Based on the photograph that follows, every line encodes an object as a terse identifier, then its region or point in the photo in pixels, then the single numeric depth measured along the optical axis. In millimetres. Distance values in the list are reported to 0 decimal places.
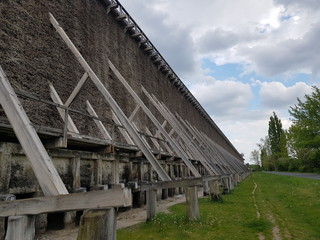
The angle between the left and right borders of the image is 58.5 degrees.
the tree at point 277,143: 62125
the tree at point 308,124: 34062
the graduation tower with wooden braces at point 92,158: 3156
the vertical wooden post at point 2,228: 5374
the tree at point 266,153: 71438
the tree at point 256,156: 113688
